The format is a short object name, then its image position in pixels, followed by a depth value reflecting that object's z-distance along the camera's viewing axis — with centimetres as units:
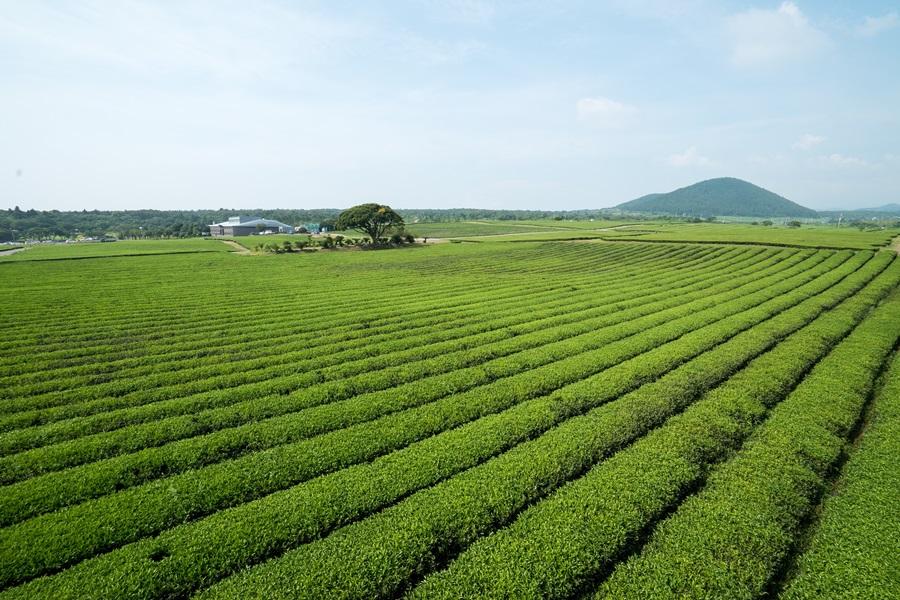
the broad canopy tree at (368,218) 9094
